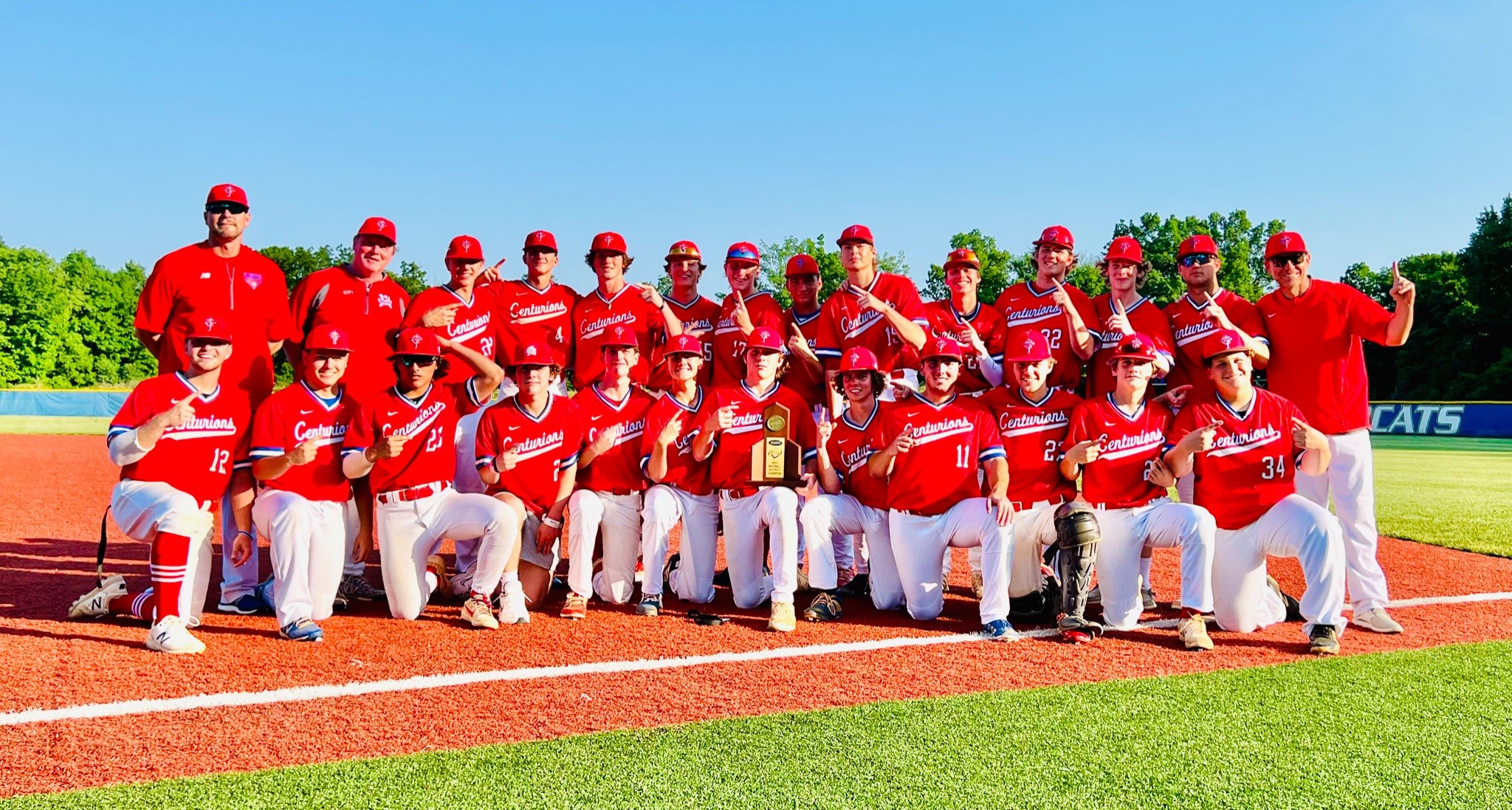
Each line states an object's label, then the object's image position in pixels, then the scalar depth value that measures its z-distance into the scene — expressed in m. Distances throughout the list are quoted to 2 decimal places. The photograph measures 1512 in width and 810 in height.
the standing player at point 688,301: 7.20
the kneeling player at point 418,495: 5.59
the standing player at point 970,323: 6.39
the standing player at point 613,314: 6.98
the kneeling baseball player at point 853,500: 5.96
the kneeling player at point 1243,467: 5.31
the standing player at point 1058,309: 6.37
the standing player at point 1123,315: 6.29
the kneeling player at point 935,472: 5.79
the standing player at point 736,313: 7.03
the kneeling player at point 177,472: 4.90
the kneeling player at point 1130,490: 5.28
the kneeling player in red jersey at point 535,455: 5.97
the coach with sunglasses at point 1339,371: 5.61
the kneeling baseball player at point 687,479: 6.23
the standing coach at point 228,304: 5.79
